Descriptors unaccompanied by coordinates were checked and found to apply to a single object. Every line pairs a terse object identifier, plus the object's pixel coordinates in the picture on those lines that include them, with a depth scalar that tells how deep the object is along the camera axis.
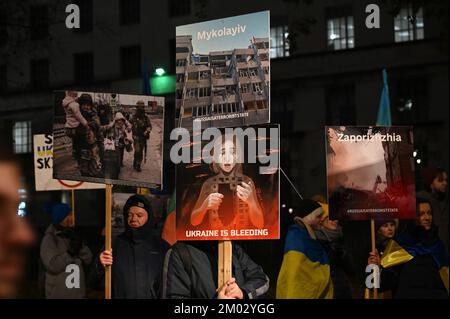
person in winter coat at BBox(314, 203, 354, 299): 7.28
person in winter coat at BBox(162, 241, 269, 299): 6.71
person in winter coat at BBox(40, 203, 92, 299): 7.63
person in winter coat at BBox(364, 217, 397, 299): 7.44
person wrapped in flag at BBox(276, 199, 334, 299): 7.00
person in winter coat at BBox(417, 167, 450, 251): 7.38
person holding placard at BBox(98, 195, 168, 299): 7.12
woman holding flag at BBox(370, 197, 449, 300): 7.18
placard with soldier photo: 6.93
